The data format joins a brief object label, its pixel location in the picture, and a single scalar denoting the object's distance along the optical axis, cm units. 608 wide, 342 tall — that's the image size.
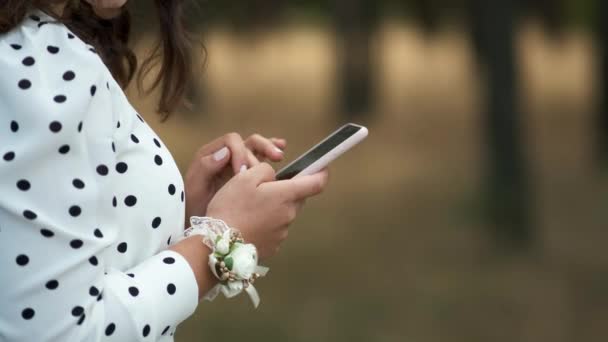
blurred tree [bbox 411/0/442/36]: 1154
